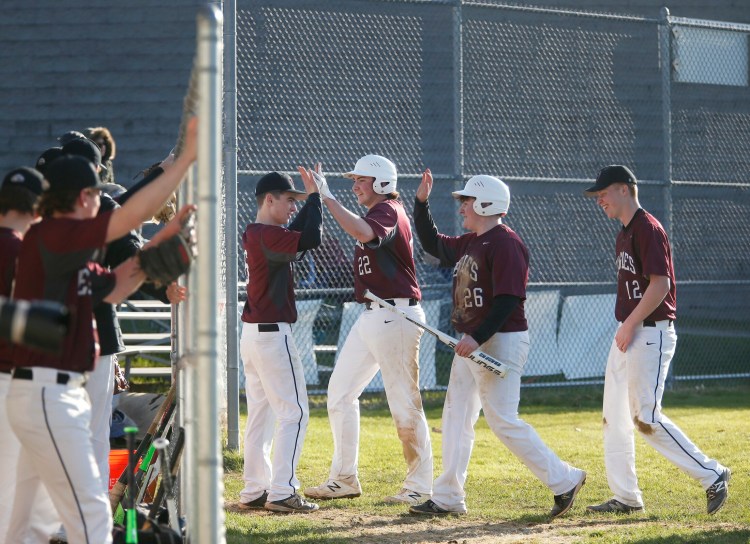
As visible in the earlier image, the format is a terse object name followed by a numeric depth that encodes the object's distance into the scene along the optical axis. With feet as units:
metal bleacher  67.21
